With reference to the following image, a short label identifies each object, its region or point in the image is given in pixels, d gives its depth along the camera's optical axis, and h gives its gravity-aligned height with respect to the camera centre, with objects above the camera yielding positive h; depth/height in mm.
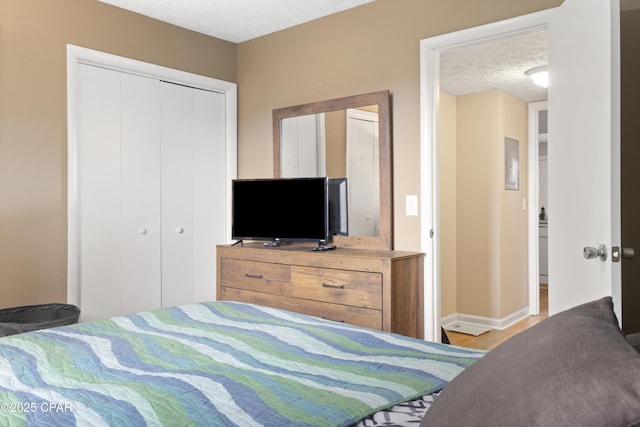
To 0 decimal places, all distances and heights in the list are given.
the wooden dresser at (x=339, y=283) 2883 -446
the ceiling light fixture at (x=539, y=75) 4121 +1111
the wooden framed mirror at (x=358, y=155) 3326 +384
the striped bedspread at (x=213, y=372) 1045 -408
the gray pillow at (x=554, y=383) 593 -223
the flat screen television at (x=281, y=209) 3393 +18
